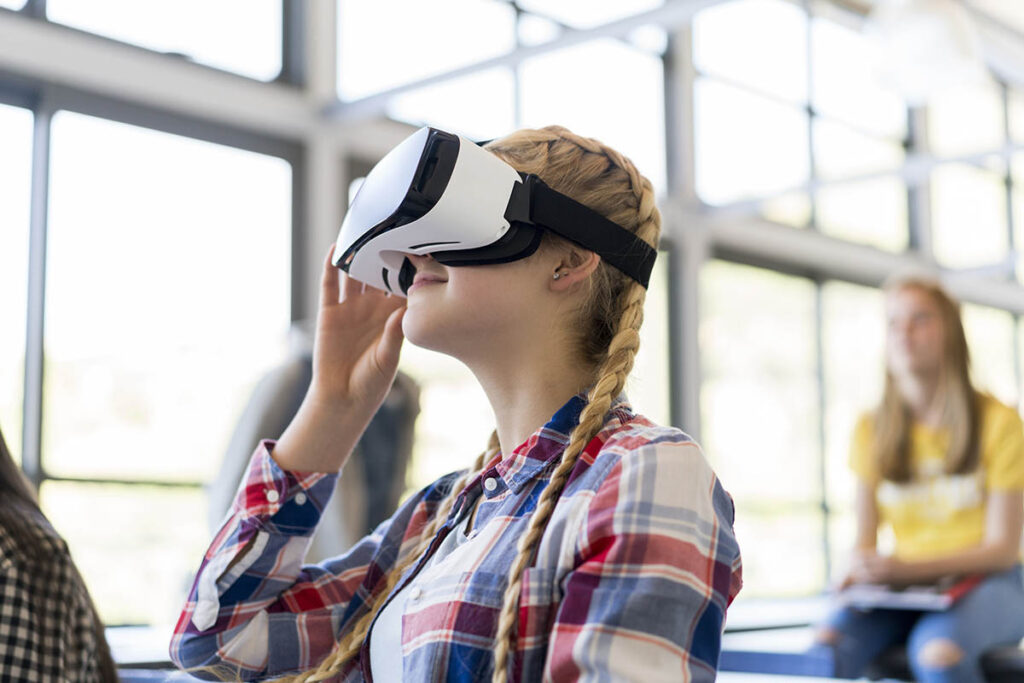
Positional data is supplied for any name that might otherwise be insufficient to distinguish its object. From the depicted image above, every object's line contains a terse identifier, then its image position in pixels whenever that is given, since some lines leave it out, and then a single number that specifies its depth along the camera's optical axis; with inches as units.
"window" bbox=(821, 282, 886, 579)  270.1
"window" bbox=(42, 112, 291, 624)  146.1
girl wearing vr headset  38.5
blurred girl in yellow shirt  109.4
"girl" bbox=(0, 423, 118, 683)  42.3
